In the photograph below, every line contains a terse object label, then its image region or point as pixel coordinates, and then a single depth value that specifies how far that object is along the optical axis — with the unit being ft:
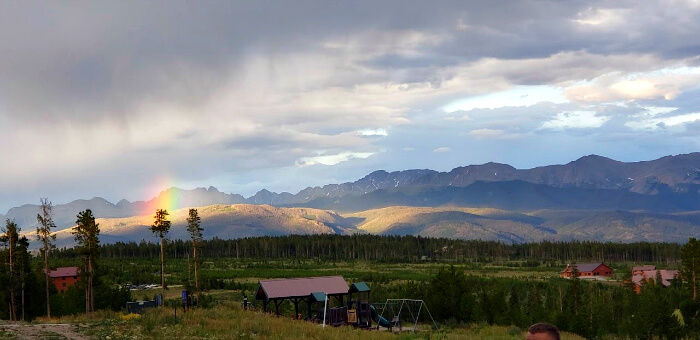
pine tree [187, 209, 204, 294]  299.40
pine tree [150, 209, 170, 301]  286.15
